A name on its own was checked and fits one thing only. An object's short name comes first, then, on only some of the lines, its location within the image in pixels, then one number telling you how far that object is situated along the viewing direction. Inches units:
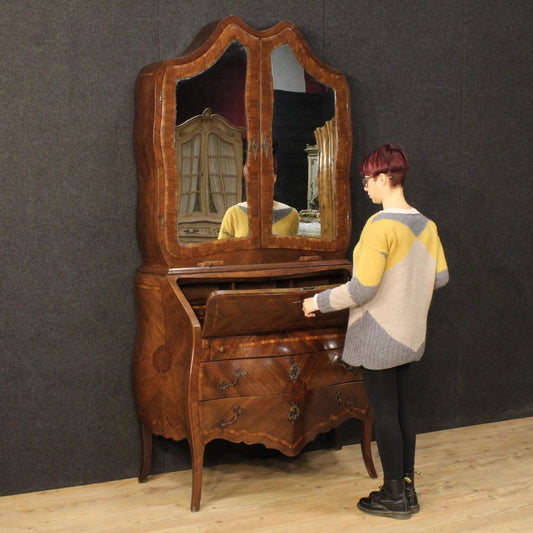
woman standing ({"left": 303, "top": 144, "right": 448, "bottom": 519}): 114.7
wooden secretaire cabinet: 122.6
